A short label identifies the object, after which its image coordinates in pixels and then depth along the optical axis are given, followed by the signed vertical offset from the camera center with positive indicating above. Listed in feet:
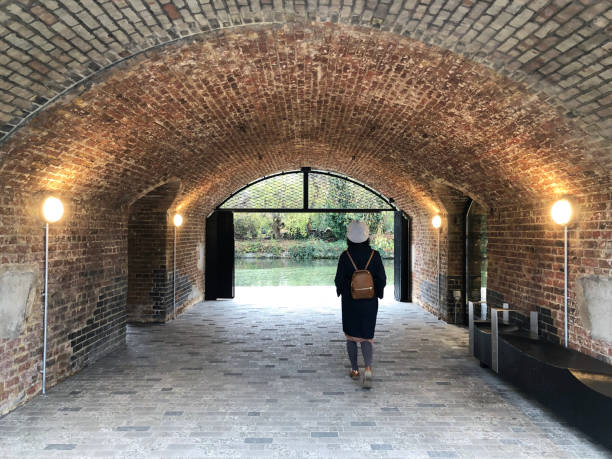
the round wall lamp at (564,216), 17.66 +0.80
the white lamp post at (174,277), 32.78 -2.97
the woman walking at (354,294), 17.49 -2.10
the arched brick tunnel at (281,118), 11.35 +4.45
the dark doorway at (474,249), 31.40 -0.92
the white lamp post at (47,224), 17.25 +0.52
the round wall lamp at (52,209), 17.22 +1.10
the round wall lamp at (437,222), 32.63 +1.06
